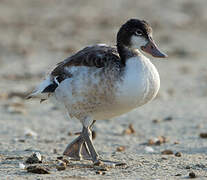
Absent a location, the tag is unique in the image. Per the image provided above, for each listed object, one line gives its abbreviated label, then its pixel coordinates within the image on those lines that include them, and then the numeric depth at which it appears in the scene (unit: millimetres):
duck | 12766
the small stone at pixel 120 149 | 15413
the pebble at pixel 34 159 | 13453
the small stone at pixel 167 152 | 14898
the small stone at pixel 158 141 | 16219
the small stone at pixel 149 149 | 15379
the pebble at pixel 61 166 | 12687
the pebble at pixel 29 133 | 17094
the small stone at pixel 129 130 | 17734
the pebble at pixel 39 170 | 12281
